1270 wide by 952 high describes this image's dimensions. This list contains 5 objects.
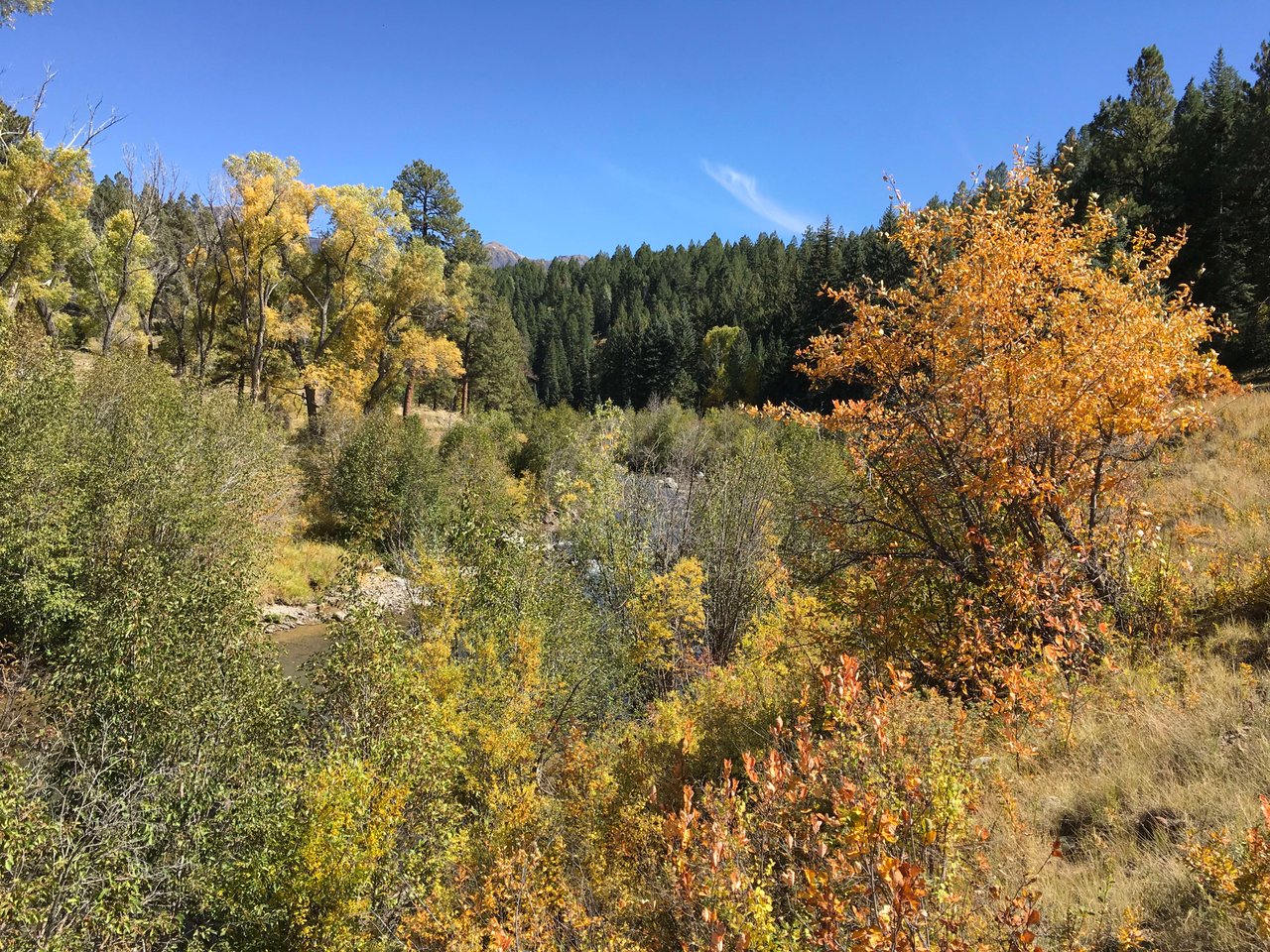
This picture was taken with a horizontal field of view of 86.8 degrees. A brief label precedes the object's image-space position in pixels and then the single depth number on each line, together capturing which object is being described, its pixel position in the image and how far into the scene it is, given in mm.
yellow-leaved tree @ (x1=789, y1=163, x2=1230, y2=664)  5953
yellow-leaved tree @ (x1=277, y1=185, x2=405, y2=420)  29391
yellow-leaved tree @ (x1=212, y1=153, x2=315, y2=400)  25766
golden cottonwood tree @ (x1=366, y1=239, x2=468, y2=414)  30672
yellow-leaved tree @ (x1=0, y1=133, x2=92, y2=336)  20656
